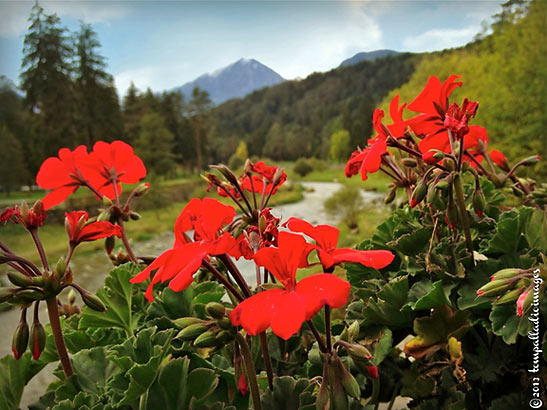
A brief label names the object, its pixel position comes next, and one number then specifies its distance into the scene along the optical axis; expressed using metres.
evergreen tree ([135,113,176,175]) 12.66
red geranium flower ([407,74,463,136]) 0.42
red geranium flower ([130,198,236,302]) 0.23
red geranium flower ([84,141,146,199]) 0.50
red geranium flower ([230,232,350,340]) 0.20
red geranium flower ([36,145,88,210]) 0.46
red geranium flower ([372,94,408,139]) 0.43
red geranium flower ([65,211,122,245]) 0.36
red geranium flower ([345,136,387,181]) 0.35
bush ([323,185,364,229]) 6.32
